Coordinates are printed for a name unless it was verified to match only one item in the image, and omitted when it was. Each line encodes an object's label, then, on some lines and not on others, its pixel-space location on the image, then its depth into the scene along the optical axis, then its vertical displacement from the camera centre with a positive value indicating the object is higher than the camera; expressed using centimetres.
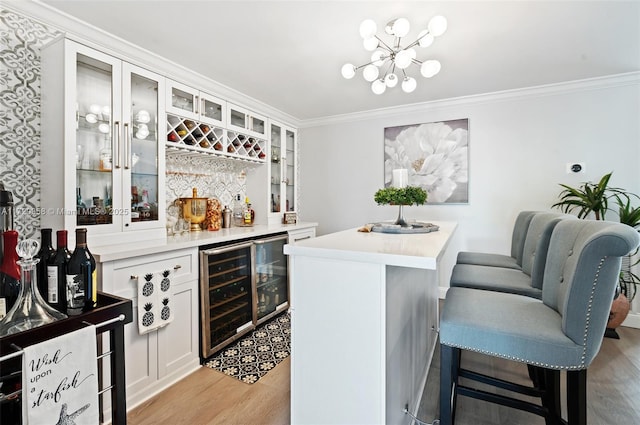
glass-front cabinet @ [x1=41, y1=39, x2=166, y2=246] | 167 +43
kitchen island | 114 -48
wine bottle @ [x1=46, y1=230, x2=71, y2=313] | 102 -22
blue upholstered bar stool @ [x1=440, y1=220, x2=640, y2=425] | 99 -42
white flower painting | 339 +65
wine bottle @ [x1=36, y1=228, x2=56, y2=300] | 104 -16
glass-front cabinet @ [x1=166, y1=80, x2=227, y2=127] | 231 +93
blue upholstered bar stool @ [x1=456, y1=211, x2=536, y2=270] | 223 -38
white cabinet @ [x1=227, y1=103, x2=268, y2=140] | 288 +94
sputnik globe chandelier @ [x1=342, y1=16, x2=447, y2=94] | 156 +97
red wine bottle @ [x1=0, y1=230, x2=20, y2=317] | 98 -19
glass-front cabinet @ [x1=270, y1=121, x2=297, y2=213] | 355 +57
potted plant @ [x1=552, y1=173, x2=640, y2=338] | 257 +0
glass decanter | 86 -28
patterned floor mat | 212 -112
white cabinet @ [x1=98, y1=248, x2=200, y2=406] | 172 -76
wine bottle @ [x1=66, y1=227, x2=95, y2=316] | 101 -23
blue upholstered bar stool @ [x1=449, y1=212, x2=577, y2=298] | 162 -41
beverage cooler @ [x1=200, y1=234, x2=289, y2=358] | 223 -68
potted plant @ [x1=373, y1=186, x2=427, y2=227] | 175 +9
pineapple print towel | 178 -55
